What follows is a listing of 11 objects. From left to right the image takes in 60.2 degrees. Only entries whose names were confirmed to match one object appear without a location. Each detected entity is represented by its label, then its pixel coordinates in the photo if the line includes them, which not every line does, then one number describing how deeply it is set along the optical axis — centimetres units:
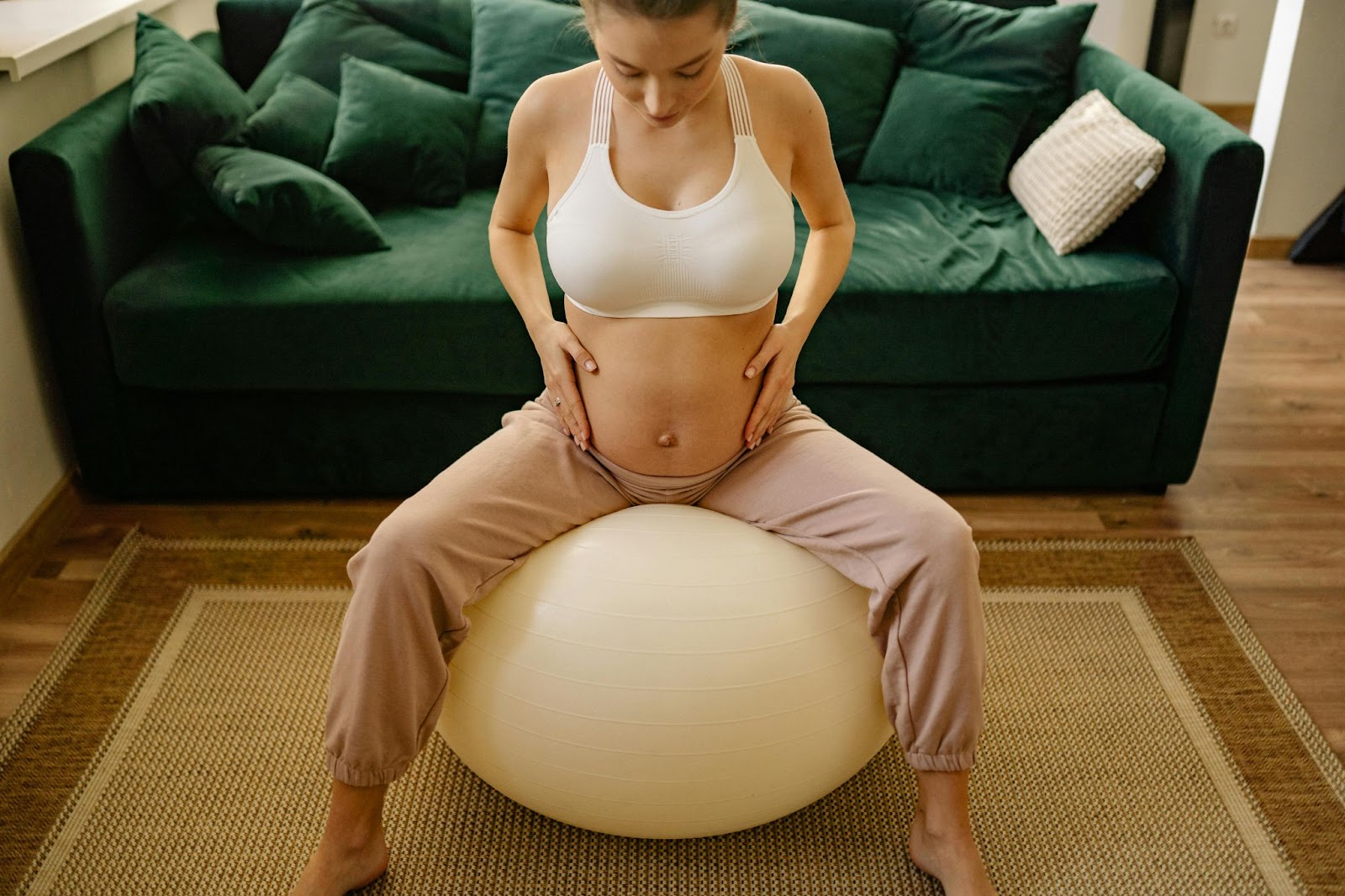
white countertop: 219
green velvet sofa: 230
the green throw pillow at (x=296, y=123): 260
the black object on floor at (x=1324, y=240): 367
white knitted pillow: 241
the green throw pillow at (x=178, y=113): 242
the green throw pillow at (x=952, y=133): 279
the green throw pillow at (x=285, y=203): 235
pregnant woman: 142
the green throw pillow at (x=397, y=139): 267
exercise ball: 144
